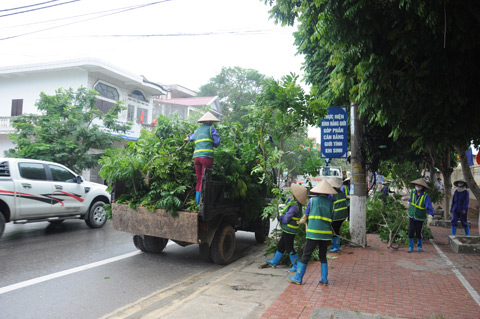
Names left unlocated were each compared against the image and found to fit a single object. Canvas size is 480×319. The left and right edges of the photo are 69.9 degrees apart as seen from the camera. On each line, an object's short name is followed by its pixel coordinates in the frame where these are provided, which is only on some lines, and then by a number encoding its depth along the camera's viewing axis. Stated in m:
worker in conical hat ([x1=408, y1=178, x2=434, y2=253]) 7.79
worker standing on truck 6.16
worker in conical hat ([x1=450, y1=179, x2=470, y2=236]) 9.75
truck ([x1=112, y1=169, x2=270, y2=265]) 5.87
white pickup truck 7.86
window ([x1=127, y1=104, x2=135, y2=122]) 22.47
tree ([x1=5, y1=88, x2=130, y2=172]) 12.55
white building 19.53
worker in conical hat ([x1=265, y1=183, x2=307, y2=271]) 5.77
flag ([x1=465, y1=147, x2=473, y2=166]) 11.06
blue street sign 8.41
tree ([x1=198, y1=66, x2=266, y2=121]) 33.17
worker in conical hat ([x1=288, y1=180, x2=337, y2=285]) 5.18
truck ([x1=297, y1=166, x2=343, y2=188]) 27.02
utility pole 8.20
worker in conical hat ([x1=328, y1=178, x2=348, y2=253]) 7.71
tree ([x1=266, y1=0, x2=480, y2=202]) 4.30
